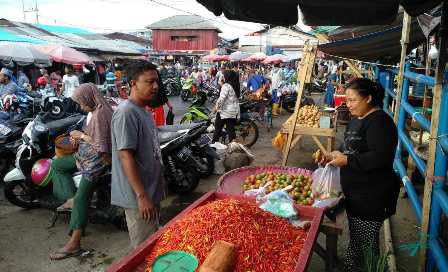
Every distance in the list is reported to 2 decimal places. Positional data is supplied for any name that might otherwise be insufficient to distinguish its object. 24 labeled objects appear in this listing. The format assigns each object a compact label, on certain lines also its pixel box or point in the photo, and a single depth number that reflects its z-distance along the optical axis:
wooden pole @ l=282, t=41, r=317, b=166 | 5.83
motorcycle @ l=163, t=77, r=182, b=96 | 21.31
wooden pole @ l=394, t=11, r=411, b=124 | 4.30
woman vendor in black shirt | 2.56
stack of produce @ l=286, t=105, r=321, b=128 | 6.87
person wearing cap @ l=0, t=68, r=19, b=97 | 8.20
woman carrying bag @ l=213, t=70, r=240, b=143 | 7.59
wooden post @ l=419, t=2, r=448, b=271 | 2.50
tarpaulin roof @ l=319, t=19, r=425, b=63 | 5.17
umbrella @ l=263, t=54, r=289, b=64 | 26.12
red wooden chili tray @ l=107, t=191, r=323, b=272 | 1.80
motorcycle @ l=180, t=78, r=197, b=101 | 18.86
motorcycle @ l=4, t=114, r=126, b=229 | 4.36
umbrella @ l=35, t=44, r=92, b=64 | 14.95
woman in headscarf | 3.31
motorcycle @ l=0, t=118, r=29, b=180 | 5.61
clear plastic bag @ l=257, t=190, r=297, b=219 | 2.52
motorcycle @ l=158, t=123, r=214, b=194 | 5.14
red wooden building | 47.94
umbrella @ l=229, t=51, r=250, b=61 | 30.33
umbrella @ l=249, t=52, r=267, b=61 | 29.11
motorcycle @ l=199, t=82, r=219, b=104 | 16.36
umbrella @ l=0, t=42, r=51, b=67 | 13.20
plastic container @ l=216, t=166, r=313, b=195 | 3.65
